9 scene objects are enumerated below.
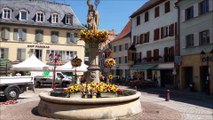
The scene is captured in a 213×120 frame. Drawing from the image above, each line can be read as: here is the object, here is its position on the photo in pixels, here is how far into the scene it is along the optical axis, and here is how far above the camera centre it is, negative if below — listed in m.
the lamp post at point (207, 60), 15.78 +0.59
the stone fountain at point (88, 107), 6.44 -1.56
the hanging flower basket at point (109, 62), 8.84 +0.20
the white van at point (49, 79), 21.26 -1.65
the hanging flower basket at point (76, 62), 8.68 +0.19
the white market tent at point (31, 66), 18.30 -0.01
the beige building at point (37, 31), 27.70 +5.60
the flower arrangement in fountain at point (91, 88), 7.76 -0.97
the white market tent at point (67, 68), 20.45 -0.24
